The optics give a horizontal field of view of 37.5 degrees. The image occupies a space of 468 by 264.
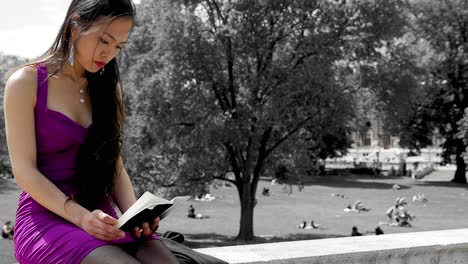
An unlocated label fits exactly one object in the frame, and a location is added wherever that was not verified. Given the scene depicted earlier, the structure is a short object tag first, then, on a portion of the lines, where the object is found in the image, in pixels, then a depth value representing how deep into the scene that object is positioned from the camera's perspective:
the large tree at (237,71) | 21.08
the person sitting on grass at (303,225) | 26.29
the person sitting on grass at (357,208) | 32.34
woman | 2.64
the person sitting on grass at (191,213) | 28.84
